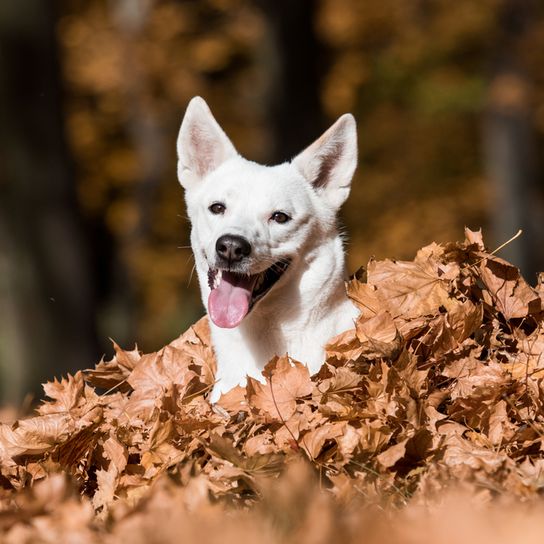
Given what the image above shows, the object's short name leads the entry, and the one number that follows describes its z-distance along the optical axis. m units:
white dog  8.41
